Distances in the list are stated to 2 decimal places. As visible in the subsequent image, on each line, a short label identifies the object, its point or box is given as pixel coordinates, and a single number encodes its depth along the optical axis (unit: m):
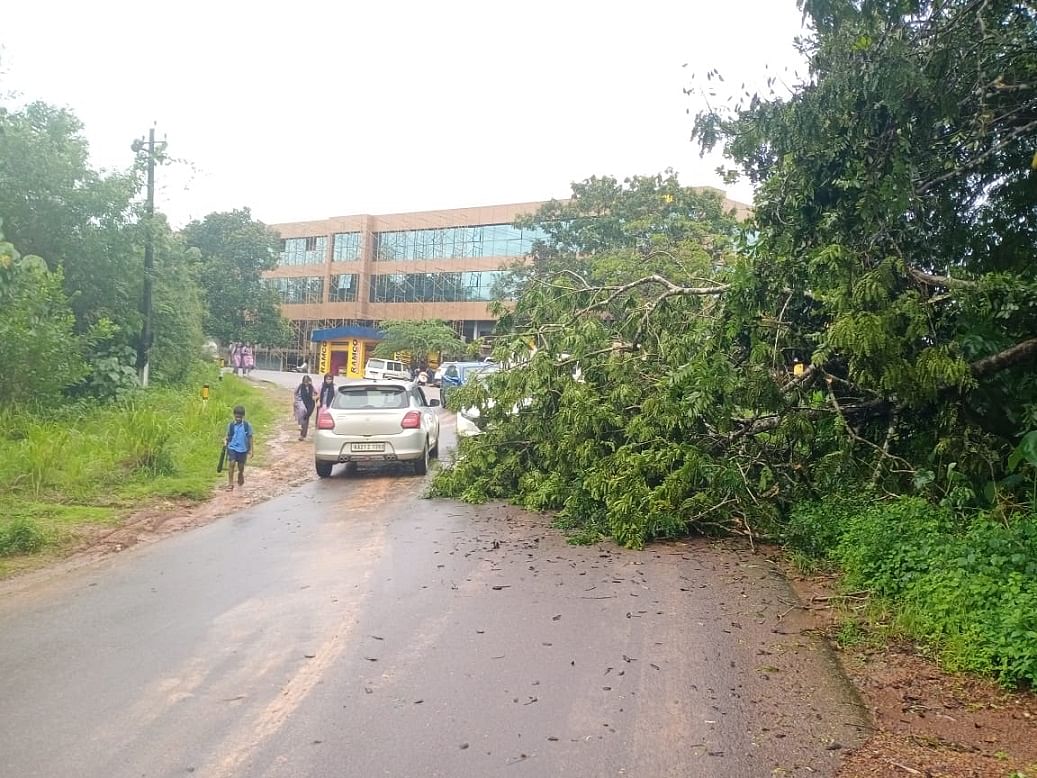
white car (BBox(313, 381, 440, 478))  13.05
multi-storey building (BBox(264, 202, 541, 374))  56.16
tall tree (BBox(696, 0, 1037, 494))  7.03
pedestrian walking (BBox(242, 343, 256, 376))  41.06
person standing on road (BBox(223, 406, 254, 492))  12.09
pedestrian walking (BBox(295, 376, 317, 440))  18.16
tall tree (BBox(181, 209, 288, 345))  44.59
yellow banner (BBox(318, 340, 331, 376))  61.12
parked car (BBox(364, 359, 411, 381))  41.25
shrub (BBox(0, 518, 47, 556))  8.00
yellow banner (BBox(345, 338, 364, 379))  57.62
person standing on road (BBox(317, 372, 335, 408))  18.03
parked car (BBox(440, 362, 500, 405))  28.79
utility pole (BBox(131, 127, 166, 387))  20.56
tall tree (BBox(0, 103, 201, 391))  18.22
